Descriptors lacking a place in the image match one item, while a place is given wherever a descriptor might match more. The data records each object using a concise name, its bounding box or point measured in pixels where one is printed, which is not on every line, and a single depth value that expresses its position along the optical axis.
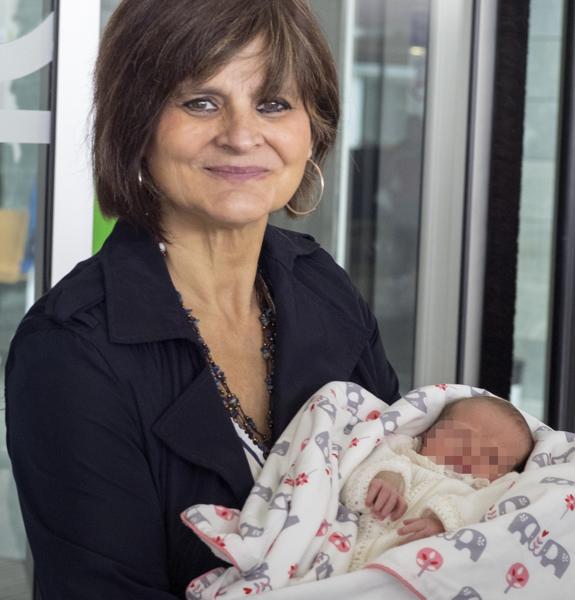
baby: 1.16
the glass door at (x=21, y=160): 1.78
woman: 1.11
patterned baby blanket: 1.09
